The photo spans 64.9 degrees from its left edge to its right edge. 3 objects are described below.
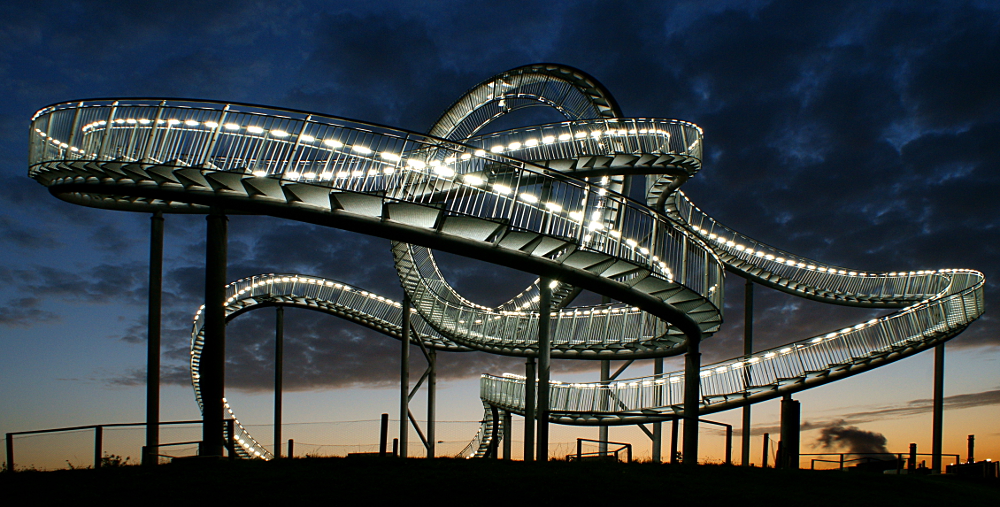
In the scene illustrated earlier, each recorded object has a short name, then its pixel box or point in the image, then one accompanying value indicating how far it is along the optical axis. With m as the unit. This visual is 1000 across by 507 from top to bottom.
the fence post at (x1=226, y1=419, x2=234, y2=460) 14.91
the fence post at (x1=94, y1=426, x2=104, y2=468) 14.76
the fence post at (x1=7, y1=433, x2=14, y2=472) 15.50
